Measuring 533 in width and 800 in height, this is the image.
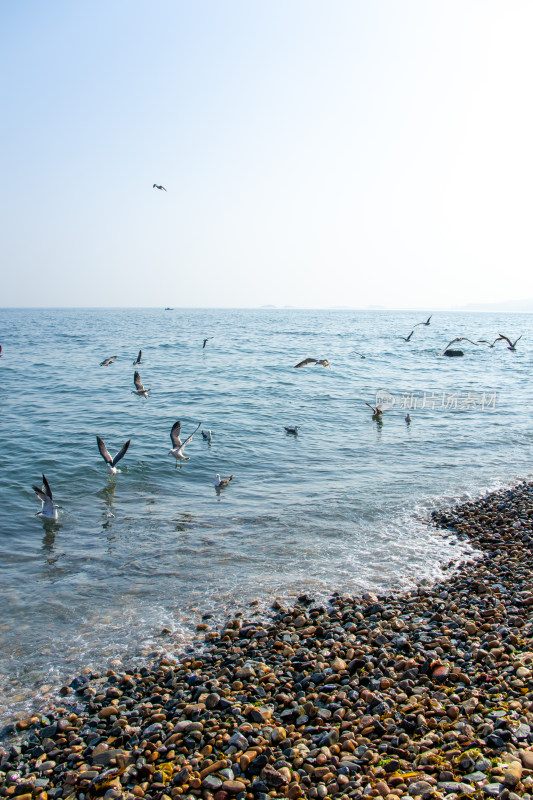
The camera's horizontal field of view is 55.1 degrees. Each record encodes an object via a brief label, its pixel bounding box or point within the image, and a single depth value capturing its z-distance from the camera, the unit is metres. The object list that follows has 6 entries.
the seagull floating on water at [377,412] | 20.11
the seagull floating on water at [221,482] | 12.87
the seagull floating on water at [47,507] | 10.60
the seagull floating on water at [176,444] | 14.30
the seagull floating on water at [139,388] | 18.77
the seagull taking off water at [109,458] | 12.68
